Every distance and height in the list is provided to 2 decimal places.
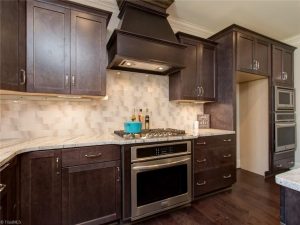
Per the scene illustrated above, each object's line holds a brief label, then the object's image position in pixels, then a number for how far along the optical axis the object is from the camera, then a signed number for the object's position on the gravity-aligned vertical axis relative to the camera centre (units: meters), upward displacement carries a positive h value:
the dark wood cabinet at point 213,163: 2.33 -0.72
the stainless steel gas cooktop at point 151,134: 2.00 -0.26
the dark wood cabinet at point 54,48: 1.59 +0.68
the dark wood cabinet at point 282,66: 3.21 +0.89
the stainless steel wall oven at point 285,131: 3.17 -0.36
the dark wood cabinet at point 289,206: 0.73 -0.41
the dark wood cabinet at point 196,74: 2.69 +0.62
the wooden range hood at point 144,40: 2.04 +0.89
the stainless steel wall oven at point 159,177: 1.88 -0.75
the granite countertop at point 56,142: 1.43 -0.29
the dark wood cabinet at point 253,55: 2.75 +0.97
